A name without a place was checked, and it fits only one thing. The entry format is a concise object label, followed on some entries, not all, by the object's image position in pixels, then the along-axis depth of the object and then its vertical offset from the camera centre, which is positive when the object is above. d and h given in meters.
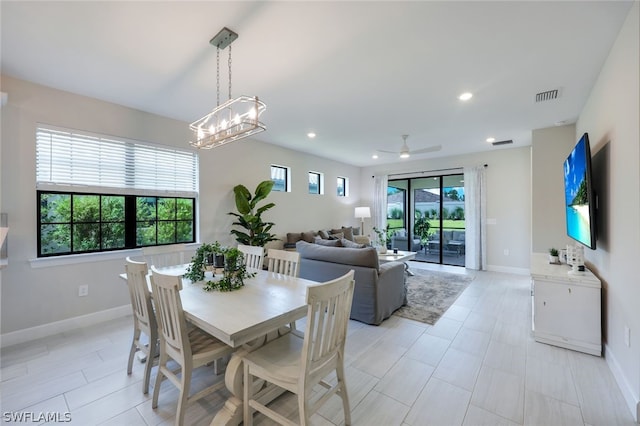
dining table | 1.49 -0.62
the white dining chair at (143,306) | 1.92 -0.72
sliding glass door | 6.70 -0.12
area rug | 3.55 -1.34
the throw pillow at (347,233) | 6.85 -0.52
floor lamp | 7.23 +0.02
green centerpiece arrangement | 2.13 -0.47
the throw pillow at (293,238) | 5.63 -0.53
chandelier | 2.06 +0.74
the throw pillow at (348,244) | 4.88 -0.59
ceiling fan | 4.45 +1.05
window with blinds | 3.04 +0.28
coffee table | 4.90 -0.84
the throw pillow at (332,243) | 4.69 -0.54
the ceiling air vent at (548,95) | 3.08 +1.40
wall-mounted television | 2.38 +0.16
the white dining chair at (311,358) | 1.40 -0.90
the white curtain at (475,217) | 6.09 -0.11
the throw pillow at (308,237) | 5.73 -0.52
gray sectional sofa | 3.19 -0.81
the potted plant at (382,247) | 5.50 -0.73
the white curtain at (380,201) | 7.69 +0.34
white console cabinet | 2.54 -0.98
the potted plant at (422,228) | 7.10 -0.42
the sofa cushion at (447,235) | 6.79 -0.59
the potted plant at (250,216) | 4.53 -0.04
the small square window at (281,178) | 5.70 +0.78
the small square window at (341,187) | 7.47 +0.75
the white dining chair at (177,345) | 1.60 -0.90
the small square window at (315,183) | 6.62 +0.77
